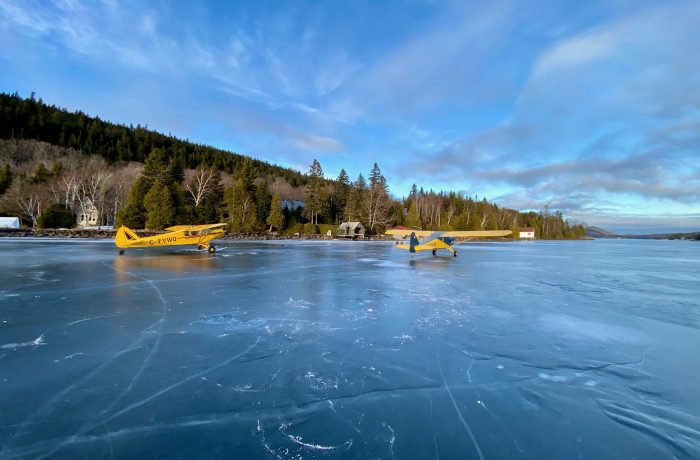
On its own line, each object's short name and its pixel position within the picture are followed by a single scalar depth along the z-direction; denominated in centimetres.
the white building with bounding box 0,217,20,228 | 3994
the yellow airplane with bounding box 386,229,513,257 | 2022
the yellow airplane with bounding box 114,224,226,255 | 1767
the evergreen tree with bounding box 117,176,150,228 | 3950
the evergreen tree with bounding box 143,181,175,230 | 3916
